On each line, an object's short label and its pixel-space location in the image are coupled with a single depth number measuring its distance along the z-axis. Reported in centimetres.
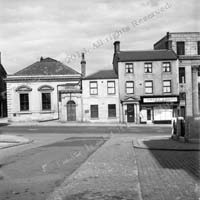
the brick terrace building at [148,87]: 4062
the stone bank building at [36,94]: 4475
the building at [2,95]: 5741
